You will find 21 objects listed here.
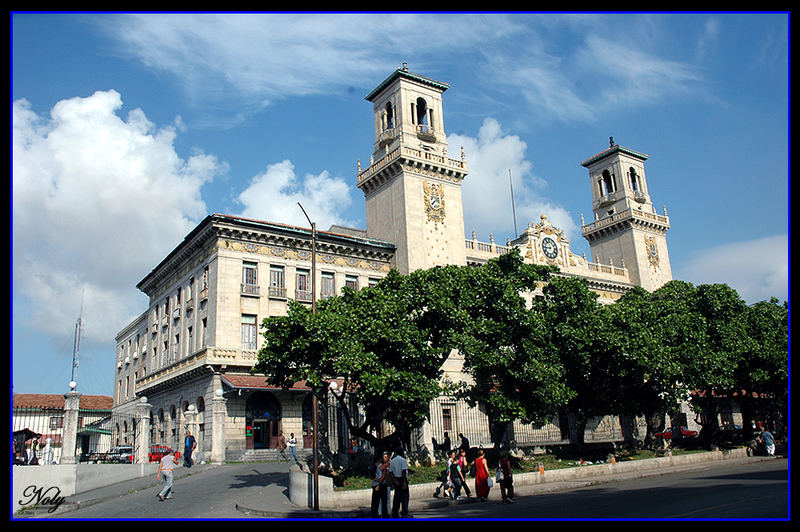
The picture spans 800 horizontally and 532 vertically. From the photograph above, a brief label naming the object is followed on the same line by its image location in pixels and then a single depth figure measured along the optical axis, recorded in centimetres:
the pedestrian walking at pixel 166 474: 2039
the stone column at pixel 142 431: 2777
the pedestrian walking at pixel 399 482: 1659
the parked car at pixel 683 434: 3762
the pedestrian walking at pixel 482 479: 2047
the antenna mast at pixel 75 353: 4903
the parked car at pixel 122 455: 3203
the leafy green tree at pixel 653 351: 3041
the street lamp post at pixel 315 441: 1847
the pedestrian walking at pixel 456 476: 2052
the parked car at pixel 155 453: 3514
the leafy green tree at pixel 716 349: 3331
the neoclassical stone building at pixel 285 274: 3653
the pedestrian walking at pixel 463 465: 2073
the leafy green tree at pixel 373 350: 2241
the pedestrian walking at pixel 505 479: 1944
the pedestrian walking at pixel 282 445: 3566
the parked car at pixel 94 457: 3189
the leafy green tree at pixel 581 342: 2953
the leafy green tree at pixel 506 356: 2631
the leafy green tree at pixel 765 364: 3616
